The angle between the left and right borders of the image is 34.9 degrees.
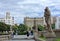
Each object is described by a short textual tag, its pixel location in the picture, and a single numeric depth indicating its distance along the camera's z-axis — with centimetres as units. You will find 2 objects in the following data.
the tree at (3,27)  4492
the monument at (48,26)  816
